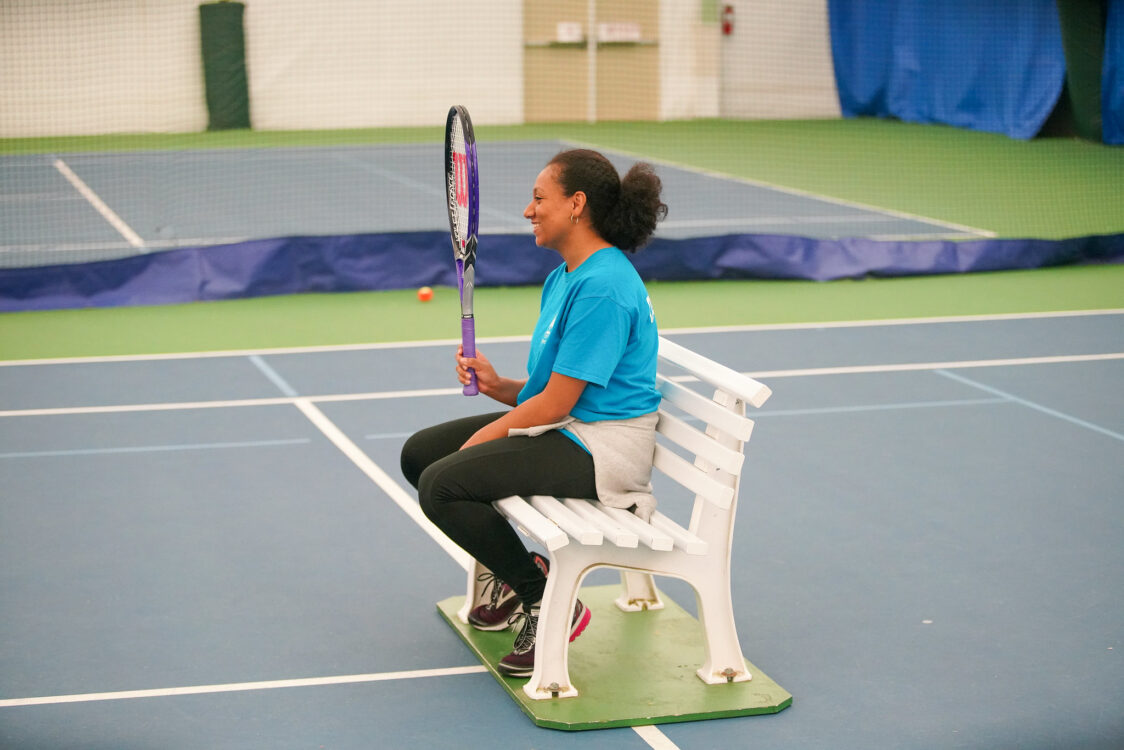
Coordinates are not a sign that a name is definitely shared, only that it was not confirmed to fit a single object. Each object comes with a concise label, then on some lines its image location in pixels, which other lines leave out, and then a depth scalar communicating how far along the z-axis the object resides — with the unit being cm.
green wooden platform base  383
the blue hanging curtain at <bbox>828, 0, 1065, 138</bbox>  2039
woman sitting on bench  389
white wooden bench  380
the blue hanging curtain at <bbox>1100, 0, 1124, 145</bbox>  1861
